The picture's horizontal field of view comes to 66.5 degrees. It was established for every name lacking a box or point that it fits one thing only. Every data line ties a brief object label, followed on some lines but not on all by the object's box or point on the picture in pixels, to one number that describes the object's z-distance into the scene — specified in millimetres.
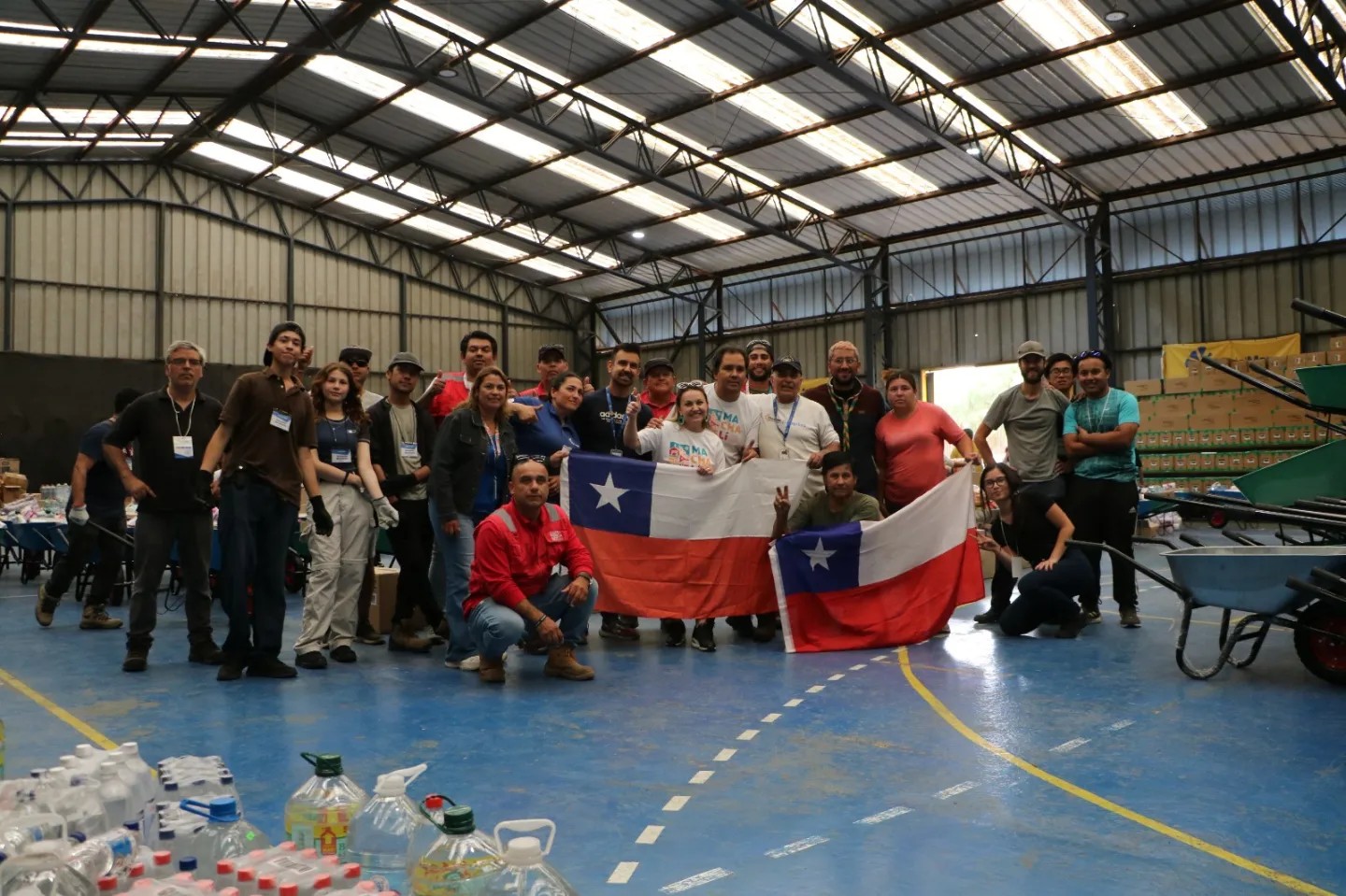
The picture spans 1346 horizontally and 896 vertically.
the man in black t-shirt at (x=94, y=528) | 7682
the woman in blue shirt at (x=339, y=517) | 5945
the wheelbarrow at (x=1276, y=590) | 4715
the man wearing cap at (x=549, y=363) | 7309
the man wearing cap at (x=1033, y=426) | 7113
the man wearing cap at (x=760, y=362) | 7141
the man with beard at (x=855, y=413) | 6895
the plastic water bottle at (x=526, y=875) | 1601
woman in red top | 6898
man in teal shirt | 6785
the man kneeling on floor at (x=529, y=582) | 5273
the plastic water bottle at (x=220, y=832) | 1920
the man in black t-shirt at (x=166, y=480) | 5641
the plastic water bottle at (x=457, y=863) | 1673
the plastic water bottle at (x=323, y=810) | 2131
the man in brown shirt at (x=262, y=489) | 5441
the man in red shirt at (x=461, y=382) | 6664
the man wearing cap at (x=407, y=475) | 6547
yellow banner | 18562
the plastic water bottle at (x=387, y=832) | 2018
